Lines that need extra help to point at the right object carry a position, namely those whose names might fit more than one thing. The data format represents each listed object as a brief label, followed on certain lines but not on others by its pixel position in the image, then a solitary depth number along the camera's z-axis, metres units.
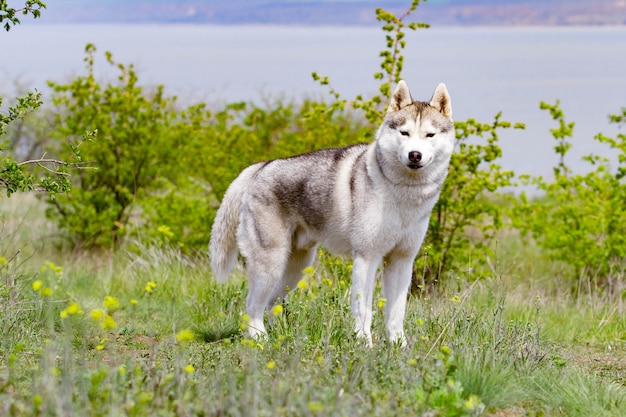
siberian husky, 11.56
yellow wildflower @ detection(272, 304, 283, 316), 8.95
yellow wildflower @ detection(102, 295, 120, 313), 7.87
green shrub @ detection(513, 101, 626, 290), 19.91
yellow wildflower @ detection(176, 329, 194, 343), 7.97
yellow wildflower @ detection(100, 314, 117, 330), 7.74
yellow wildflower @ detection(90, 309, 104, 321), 7.87
